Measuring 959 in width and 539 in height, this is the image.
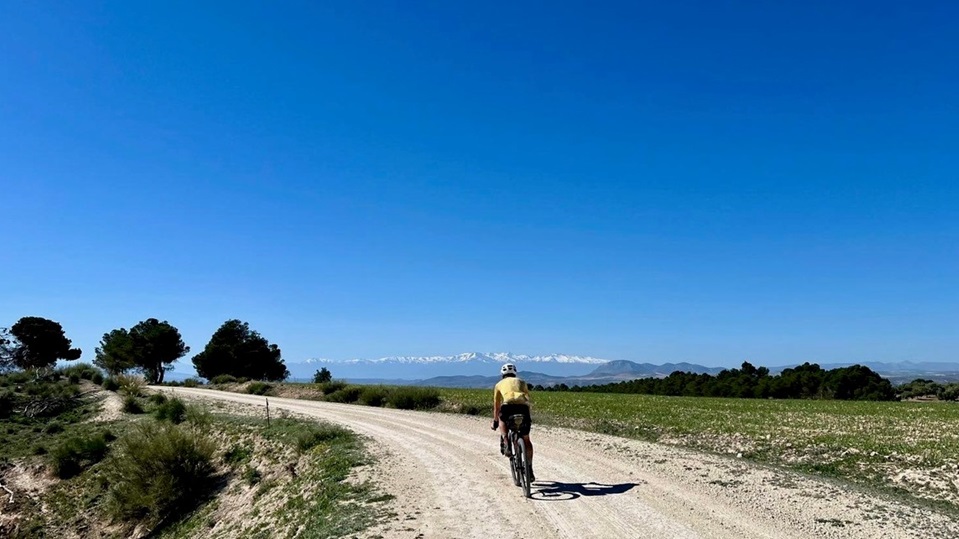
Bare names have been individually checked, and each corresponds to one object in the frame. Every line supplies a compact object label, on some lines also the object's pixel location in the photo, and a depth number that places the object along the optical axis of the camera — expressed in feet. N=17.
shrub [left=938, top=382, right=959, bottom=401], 213.83
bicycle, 42.09
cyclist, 43.75
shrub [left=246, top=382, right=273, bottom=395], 190.90
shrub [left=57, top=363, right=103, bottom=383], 200.95
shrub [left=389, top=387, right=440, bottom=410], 136.26
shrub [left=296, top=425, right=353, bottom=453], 75.20
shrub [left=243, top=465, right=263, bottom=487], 71.80
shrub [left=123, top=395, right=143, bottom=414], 137.18
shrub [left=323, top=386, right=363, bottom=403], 157.48
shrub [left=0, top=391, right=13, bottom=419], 135.50
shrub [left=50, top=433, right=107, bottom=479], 95.09
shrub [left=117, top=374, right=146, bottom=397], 161.31
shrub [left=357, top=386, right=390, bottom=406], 144.56
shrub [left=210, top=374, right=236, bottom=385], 226.23
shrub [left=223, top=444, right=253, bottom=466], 82.84
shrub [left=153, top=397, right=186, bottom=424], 116.16
